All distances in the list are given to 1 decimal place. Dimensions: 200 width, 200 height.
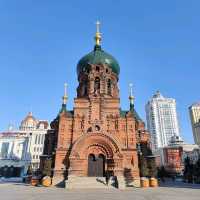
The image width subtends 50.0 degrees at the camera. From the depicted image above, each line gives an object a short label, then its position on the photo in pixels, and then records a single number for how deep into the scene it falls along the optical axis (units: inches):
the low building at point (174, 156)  2938.0
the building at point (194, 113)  4487.0
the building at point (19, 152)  2610.7
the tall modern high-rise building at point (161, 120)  4579.2
